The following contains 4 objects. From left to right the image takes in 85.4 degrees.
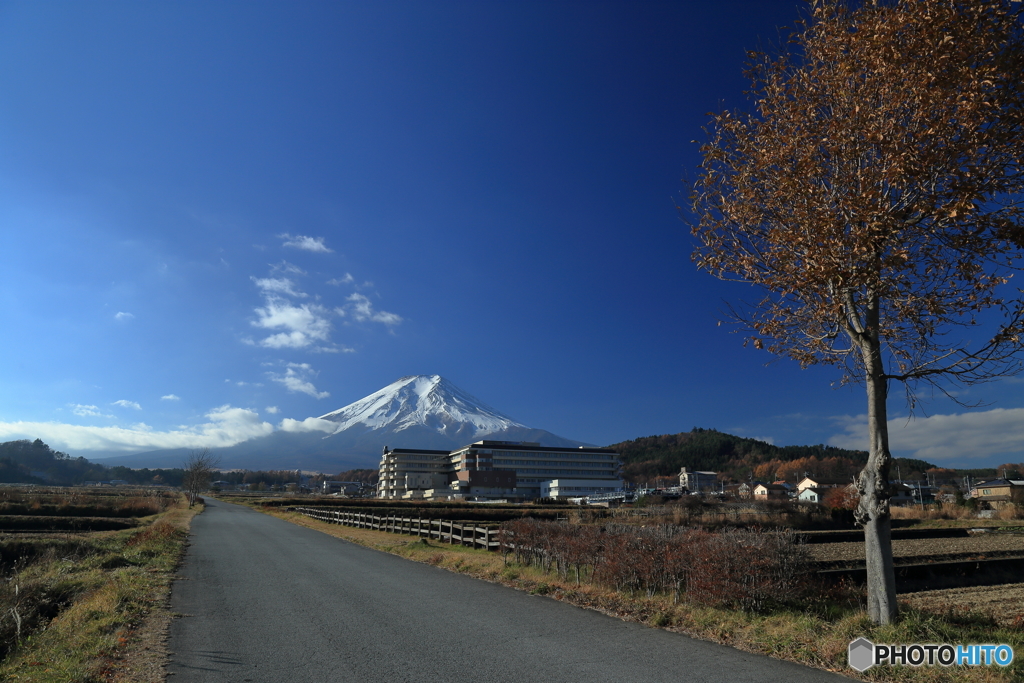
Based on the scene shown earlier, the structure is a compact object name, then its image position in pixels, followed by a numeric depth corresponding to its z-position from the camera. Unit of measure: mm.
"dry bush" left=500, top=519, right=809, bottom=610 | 8977
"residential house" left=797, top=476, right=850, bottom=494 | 109969
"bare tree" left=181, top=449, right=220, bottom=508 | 81750
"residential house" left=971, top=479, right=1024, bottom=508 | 79650
